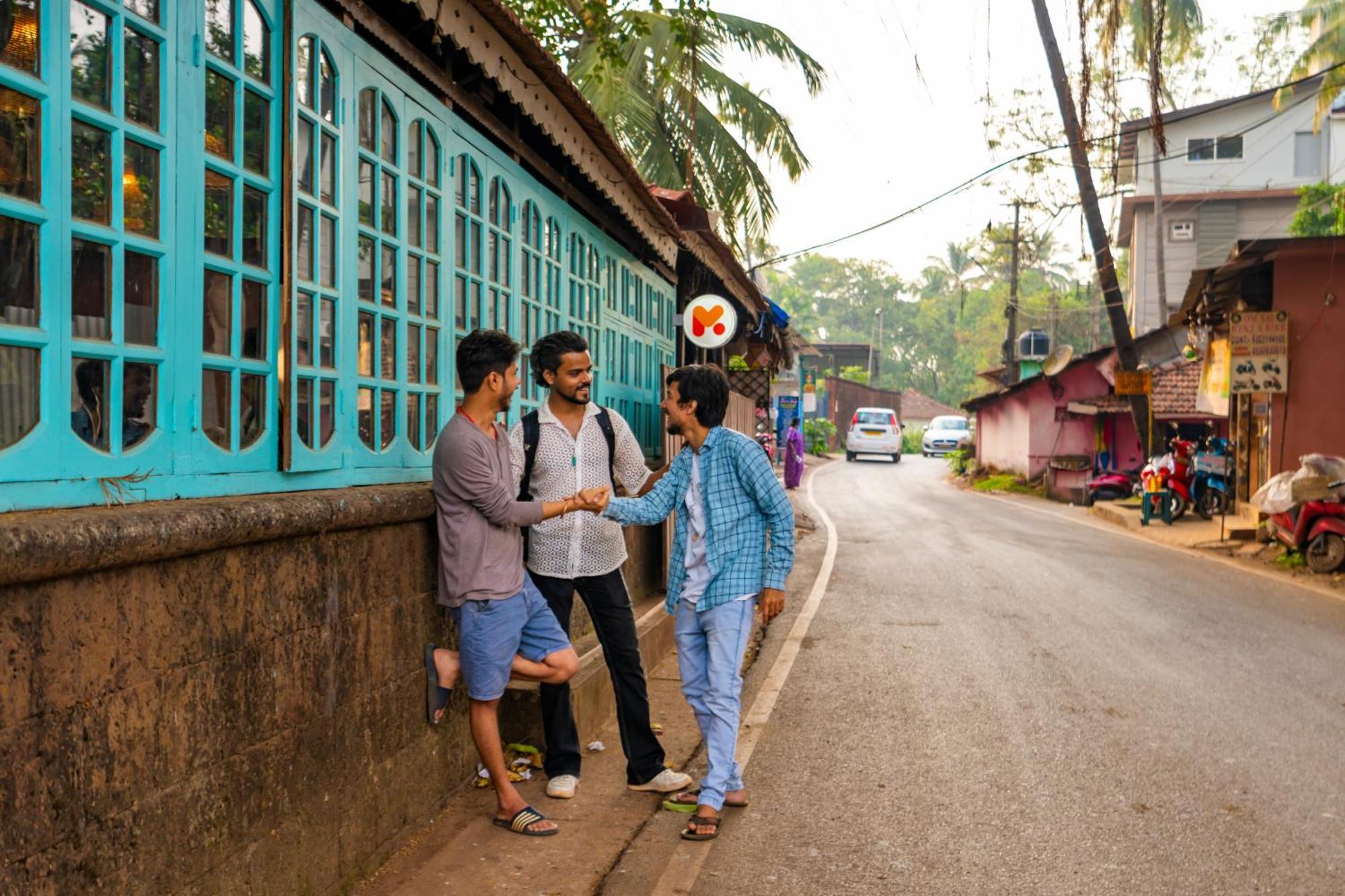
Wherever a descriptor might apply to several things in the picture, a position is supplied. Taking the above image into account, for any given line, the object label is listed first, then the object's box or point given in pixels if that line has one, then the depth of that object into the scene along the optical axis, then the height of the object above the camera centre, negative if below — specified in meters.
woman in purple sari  29.64 -0.68
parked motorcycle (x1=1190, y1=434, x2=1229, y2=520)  19.34 -0.71
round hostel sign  11.87 +1.09
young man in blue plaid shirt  5.14 -0.49
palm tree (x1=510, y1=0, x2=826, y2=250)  16.81 +4.30
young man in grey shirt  4.59 -0.42
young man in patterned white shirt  5.35 -0.55
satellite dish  30.26 +1.87
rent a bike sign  16.53 +1.17
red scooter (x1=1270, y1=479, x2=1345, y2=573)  13.38 -1.08
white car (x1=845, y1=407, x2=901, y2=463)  45.66 -0.10
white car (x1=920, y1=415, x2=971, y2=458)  52.06 -0.05
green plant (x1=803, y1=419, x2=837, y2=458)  49.91 -0.04
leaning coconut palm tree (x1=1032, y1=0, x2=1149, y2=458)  18.95 +3.57
